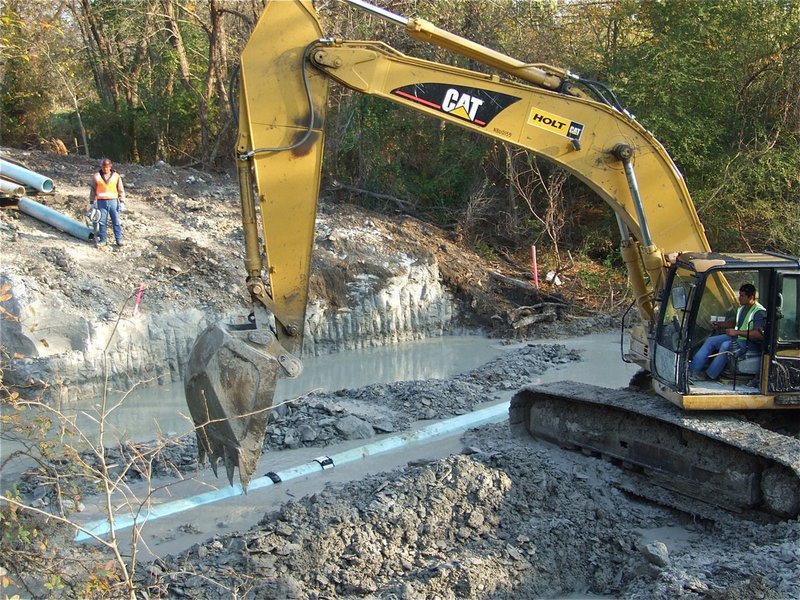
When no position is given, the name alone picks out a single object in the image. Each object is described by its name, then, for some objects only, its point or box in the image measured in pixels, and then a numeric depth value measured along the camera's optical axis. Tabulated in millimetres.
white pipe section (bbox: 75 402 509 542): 6816
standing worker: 12539
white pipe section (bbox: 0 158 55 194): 13484
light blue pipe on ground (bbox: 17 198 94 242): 12820
